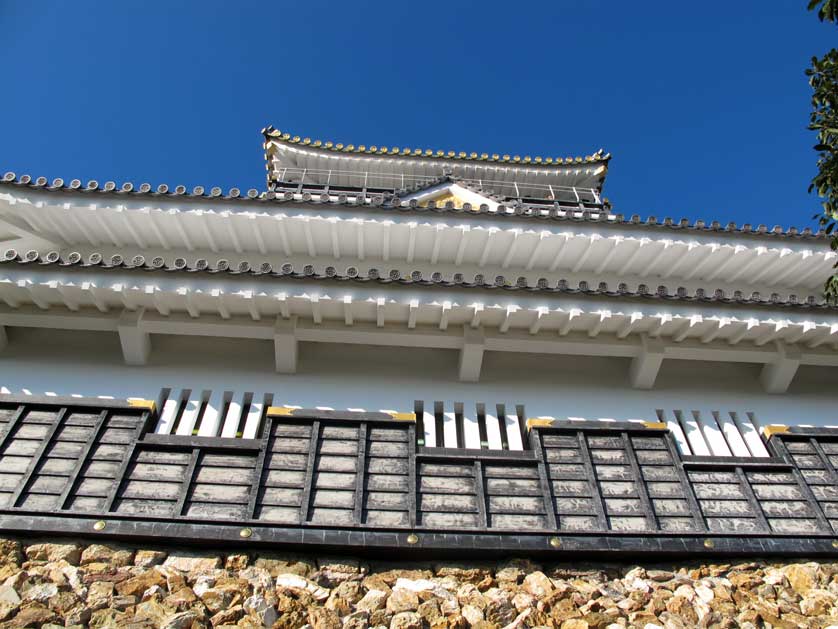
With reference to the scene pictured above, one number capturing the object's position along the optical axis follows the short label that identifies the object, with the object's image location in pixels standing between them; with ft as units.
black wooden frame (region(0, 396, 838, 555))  17.76
